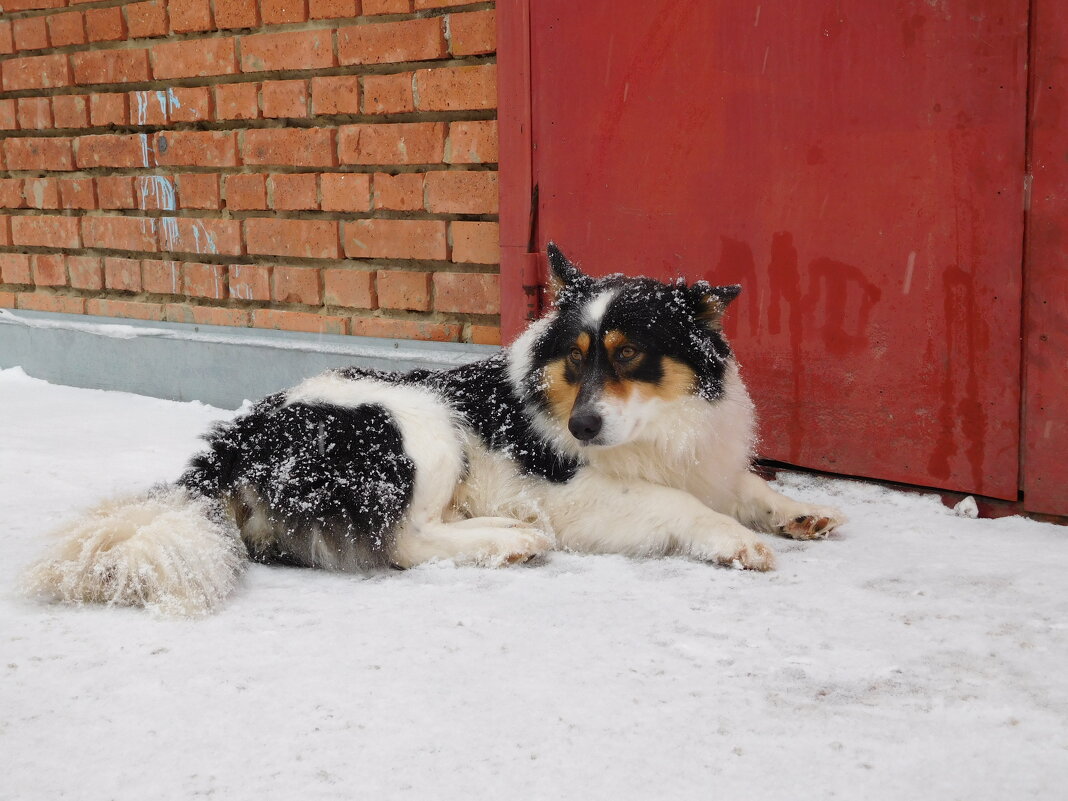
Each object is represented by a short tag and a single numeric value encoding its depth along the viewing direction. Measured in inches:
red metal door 127.0
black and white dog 111.7
